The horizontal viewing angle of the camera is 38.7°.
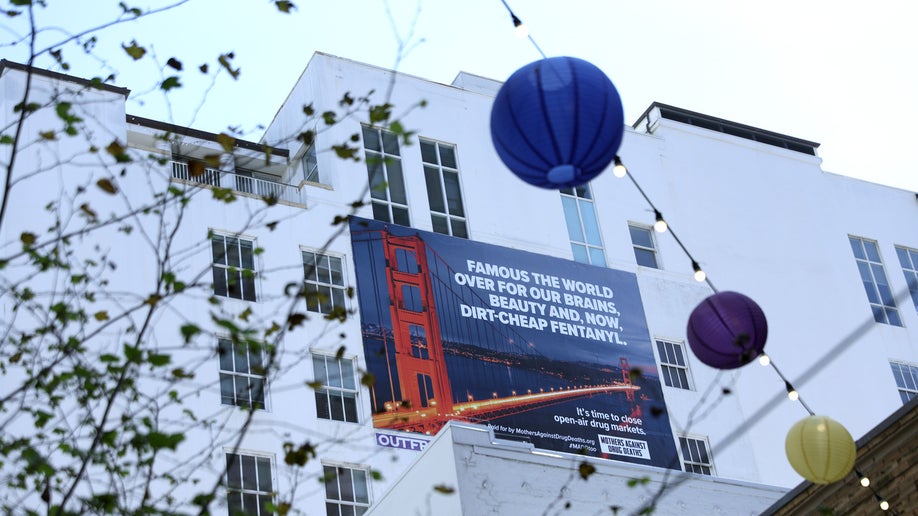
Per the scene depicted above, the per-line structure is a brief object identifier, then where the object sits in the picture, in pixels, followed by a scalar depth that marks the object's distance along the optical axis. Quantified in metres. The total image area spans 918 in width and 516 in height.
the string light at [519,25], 9.63
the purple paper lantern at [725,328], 11.35
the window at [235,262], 26.30
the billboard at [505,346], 26.70
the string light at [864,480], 13.17
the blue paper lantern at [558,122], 8.91
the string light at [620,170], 10.43
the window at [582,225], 31.25
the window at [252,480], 23.72
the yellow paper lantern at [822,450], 12.00
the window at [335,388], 25.77
